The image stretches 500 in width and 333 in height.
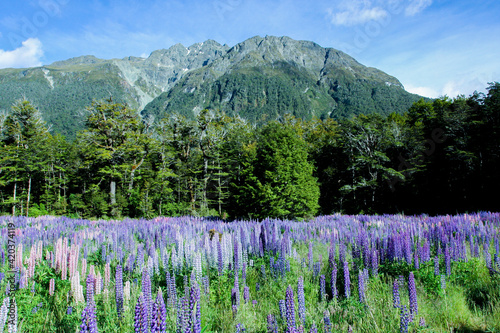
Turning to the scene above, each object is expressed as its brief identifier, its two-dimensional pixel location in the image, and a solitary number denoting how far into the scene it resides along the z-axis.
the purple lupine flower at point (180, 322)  1.98
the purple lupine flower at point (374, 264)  4.54
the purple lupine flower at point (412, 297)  2.94
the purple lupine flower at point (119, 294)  2.83
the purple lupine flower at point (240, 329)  2.41
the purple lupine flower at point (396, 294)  2.98
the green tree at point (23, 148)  24.86
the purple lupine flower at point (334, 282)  3.85
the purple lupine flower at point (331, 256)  5.04
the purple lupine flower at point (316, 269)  4.72
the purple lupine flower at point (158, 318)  1.86
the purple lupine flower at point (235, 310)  3.20
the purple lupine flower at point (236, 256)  4.64
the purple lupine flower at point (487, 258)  4.95
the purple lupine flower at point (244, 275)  4.15
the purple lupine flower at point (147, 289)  2.35
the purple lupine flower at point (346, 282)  3.79
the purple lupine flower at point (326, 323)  2.63
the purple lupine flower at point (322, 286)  3.80
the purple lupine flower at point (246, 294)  3.50
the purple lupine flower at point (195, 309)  2.02
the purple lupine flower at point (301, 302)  2.72
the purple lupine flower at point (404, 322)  2.51
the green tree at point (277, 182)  14.58
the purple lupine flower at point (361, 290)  3.62
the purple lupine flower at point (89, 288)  2.52
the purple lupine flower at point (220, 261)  4.37
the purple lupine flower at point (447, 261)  4.55
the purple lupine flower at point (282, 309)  2.62
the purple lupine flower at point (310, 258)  5.14
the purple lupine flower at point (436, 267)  4.35
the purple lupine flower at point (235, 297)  3.38
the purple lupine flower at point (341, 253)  5.02
